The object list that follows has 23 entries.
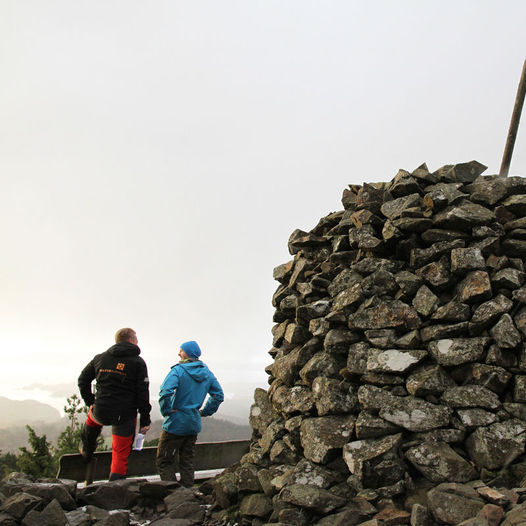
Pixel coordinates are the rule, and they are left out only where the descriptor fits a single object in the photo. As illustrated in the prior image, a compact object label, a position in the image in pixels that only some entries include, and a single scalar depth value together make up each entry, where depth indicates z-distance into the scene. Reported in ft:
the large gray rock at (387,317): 16.78
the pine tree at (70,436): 40.73
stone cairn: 14.07
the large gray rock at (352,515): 13.24
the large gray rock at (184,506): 16.93
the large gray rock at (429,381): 15.31
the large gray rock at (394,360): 15.93
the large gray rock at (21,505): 15.37
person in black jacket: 19.45
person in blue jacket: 20.44
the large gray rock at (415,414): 14.93
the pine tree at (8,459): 50.28
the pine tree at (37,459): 33.12
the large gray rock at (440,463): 13.99
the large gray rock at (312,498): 14.02
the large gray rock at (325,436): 15.92
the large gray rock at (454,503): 12.02
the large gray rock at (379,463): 14.44
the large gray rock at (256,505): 15.84
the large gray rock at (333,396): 16.55
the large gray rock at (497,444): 13.96
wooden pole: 21.50
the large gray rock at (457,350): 15.34
